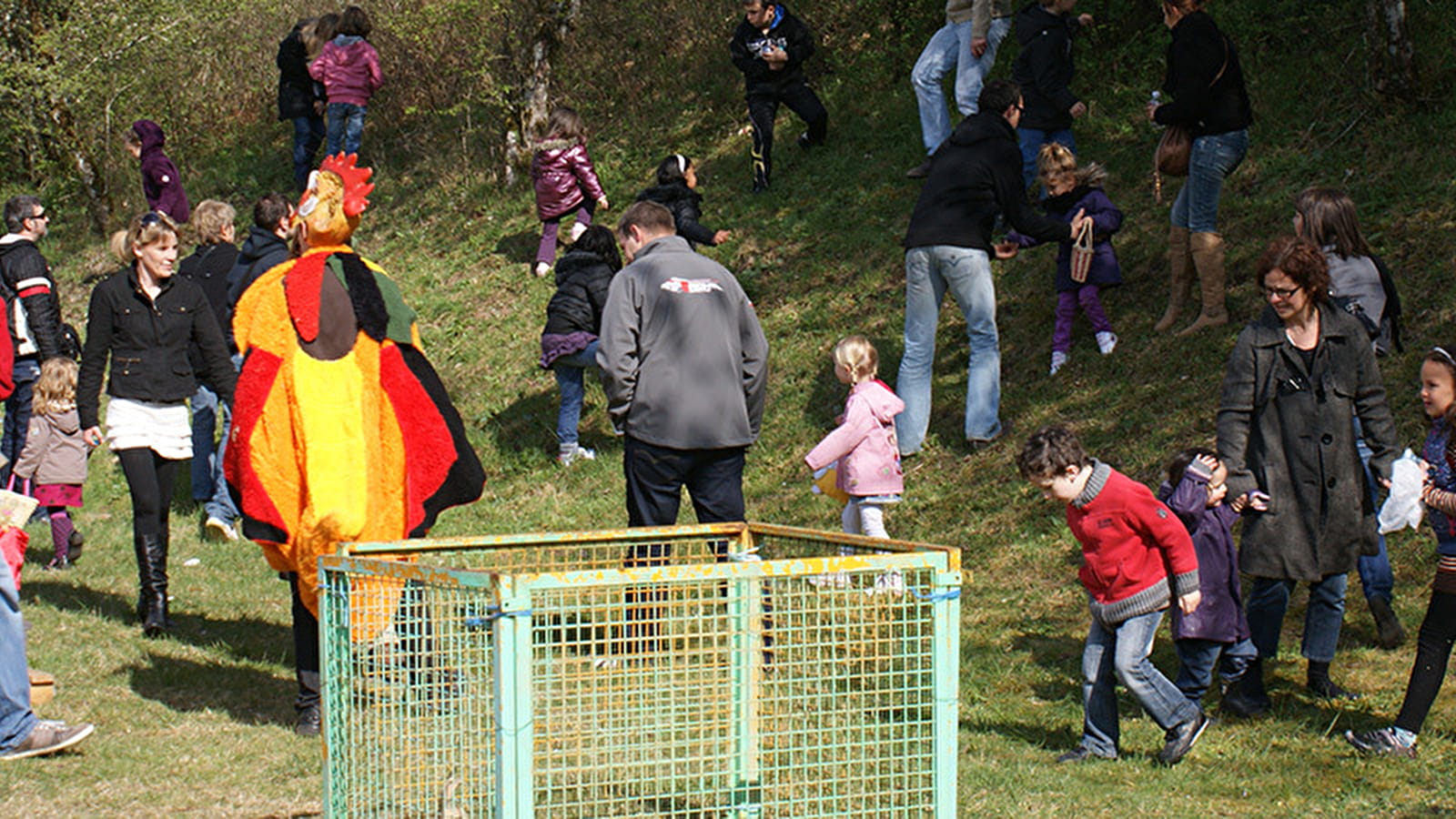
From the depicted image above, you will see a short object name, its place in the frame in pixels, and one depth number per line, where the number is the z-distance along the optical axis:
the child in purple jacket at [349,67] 15.95
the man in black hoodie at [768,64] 13.85
